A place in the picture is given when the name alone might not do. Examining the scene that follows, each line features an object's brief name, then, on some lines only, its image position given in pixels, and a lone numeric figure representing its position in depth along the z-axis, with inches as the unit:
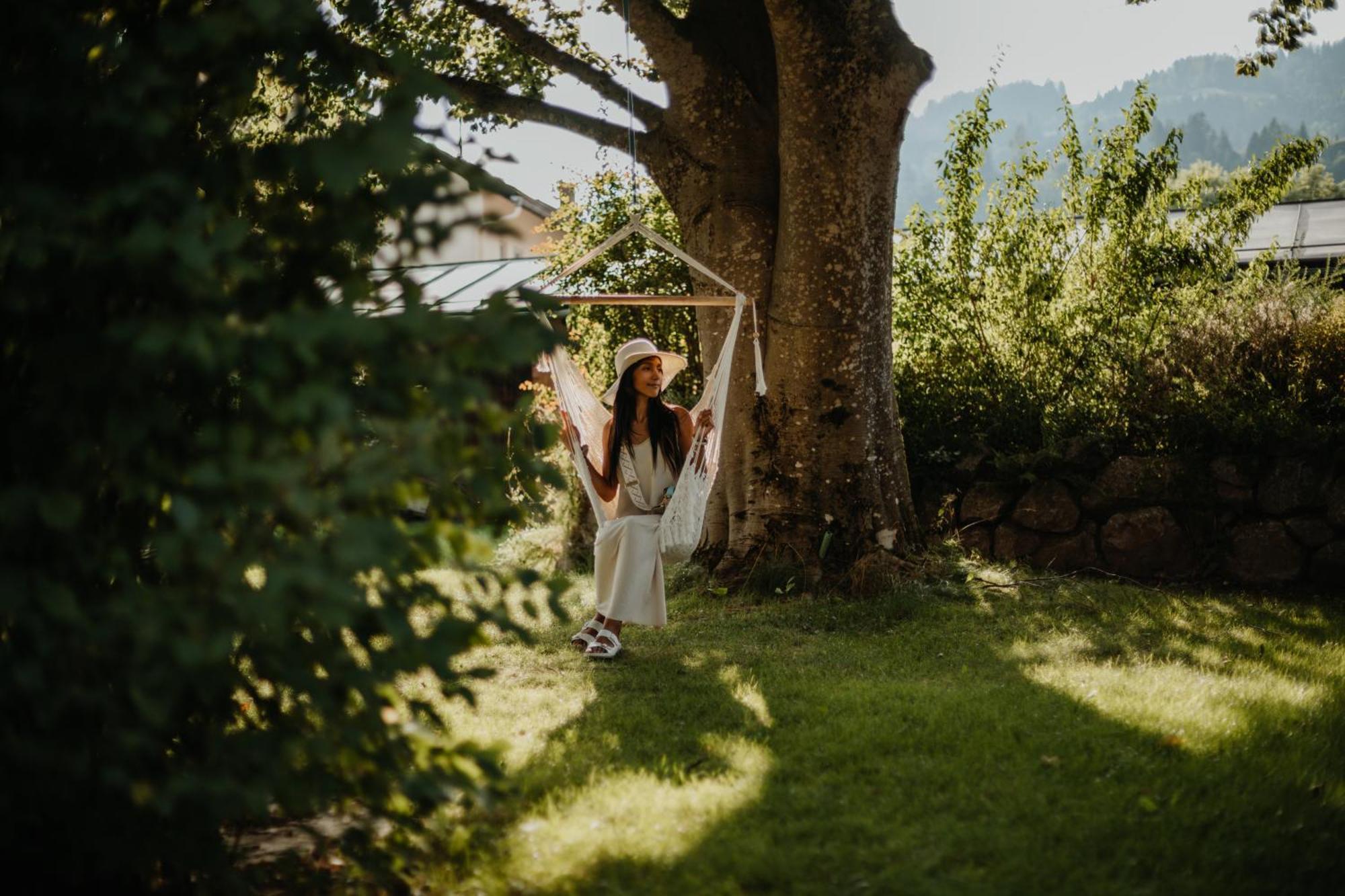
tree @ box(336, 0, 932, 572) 221.3
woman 186.1
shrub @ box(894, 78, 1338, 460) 261.0
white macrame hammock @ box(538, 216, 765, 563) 184.1
